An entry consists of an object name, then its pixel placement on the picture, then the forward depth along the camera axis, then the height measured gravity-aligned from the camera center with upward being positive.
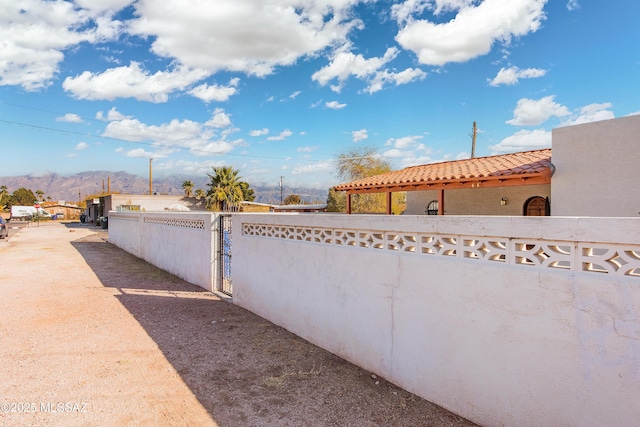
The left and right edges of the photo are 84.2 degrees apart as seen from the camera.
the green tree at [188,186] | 50.12 +2.26
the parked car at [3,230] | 20.95 -1.70
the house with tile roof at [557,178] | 7.69 +0.69
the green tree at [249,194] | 45.62 +1.29
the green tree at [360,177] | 30.75 +2.36
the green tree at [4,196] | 66.06 +1.03
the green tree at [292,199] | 60.62 +0.68
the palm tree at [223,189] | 37.53 +1.45
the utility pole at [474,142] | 26.77 +4.70
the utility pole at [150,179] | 43.74 +2.93
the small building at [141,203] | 34.44 -0.08
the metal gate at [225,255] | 7.43 -1.13
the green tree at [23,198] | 75.94 +0.79
